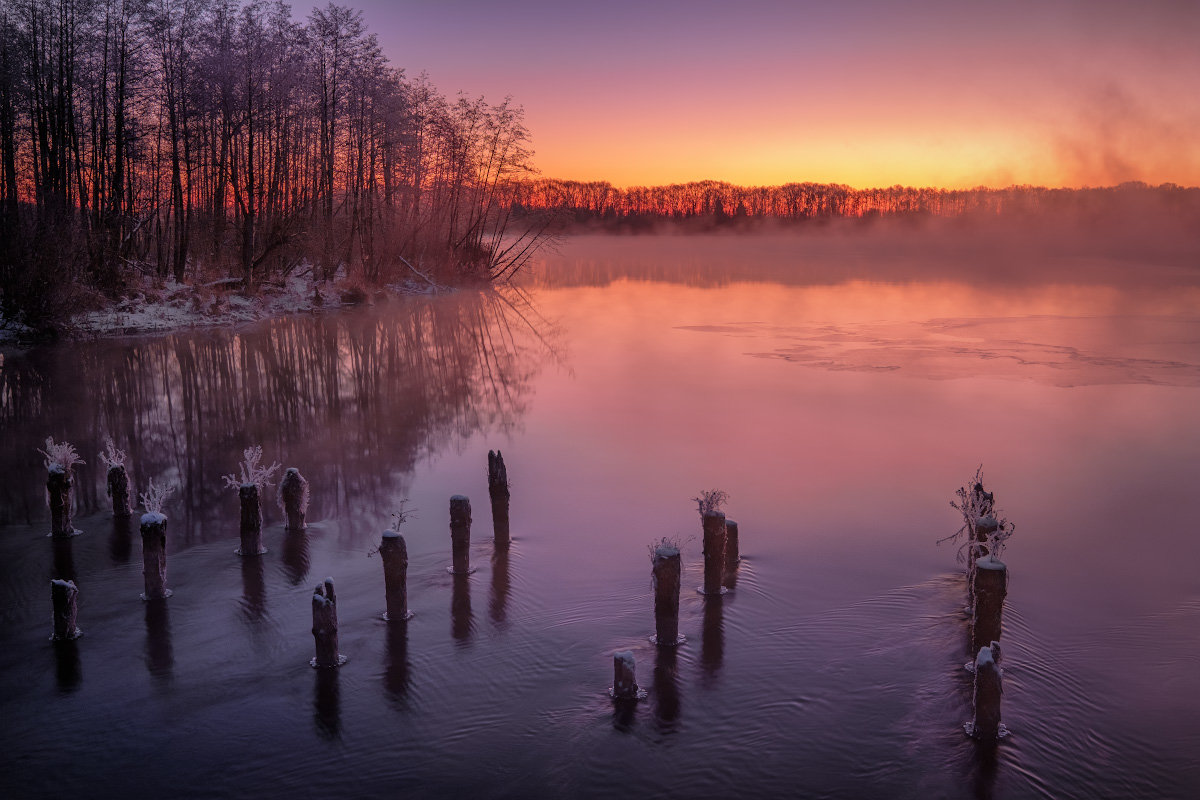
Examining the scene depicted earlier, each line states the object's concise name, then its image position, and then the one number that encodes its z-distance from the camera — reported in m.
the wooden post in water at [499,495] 14.78
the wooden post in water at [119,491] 15.38
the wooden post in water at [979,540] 12.30
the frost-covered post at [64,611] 11.00
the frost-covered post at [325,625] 10.41
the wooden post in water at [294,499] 15.19
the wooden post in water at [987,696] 9.08
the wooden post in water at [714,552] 12.38
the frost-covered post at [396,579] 11.61
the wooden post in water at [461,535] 13.51
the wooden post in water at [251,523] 13.96
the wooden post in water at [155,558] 11.84
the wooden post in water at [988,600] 10.22
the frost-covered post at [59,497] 14.42
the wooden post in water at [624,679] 9.93
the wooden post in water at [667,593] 10.84
